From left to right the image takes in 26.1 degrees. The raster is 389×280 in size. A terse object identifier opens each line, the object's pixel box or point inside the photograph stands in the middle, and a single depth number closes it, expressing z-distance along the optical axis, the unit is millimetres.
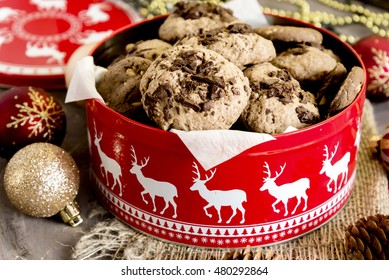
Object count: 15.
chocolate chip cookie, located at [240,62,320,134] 557
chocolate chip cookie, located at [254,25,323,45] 613
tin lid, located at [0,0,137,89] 763
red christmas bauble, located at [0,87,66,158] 633
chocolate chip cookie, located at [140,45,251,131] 539
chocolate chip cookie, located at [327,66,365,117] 566
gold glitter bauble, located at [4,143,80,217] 580
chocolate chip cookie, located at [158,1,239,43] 634
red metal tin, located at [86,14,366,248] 548
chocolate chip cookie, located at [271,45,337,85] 600
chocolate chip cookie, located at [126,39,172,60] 621
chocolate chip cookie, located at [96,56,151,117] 589
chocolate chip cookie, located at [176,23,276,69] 578
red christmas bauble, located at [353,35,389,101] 721
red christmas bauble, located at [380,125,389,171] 642
